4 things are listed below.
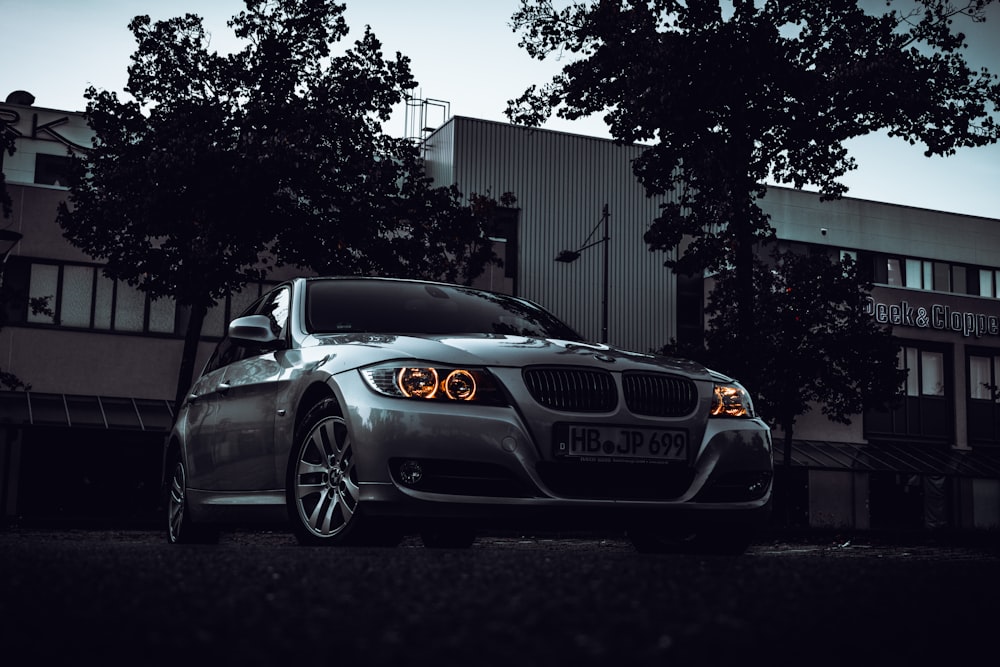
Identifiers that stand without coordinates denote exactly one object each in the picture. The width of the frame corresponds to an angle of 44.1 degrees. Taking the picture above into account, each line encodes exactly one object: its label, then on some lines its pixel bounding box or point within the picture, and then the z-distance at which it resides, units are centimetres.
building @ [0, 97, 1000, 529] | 2953
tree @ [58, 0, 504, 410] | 1891
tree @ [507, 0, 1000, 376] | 2095
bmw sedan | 565
